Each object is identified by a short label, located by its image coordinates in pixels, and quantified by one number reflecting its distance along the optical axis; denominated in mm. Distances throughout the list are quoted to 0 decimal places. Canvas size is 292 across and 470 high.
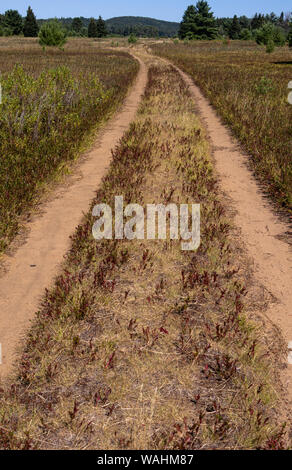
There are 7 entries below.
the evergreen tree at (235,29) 110688
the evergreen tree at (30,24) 95438
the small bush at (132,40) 74325
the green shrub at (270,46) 50438
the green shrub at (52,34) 49531
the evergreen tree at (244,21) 167162
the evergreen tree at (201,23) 88594
